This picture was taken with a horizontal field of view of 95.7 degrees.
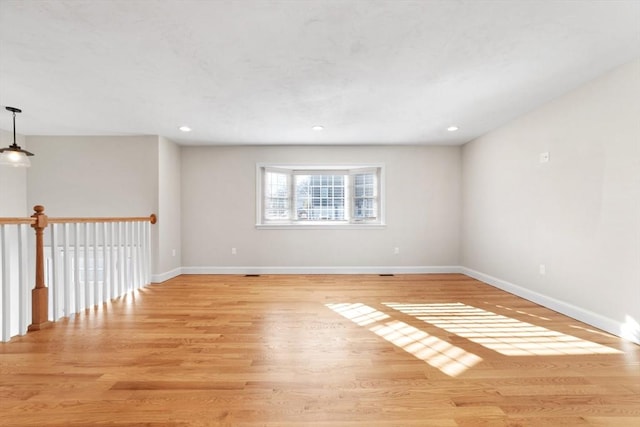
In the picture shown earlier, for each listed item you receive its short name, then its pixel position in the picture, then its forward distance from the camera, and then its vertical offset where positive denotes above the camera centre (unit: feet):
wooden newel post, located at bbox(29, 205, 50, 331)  8.83 -2.50
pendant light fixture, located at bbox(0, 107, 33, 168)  11.22 +2.19
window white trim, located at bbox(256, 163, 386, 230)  17.51 +1.18
